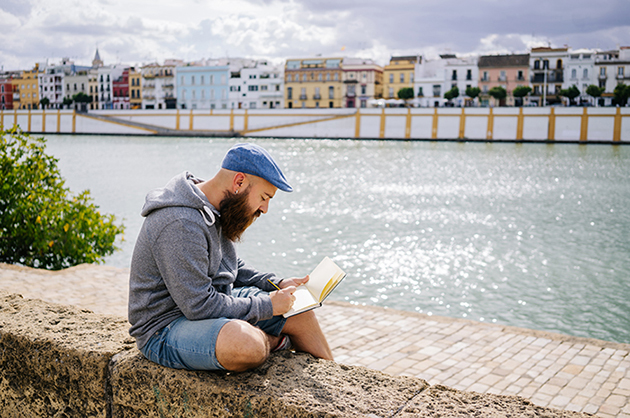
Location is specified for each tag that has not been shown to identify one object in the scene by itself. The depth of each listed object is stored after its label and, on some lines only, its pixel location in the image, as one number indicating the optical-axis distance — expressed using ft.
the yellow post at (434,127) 167.12
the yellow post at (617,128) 148.77
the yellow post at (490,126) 161.99
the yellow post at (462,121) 164.55
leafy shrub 21.79
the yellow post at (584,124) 152.05
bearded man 6.28
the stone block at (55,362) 6.95
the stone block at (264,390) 5.86
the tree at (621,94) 165.89
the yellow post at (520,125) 157.99
